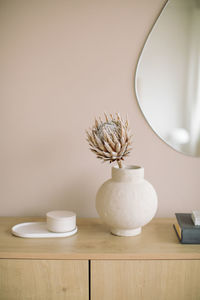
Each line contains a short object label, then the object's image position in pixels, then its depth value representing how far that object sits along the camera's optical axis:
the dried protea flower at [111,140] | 1.15
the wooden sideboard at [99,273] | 1.07
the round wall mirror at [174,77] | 1.40
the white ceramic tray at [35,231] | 1.20
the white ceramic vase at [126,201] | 1.17
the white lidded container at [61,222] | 1.22
